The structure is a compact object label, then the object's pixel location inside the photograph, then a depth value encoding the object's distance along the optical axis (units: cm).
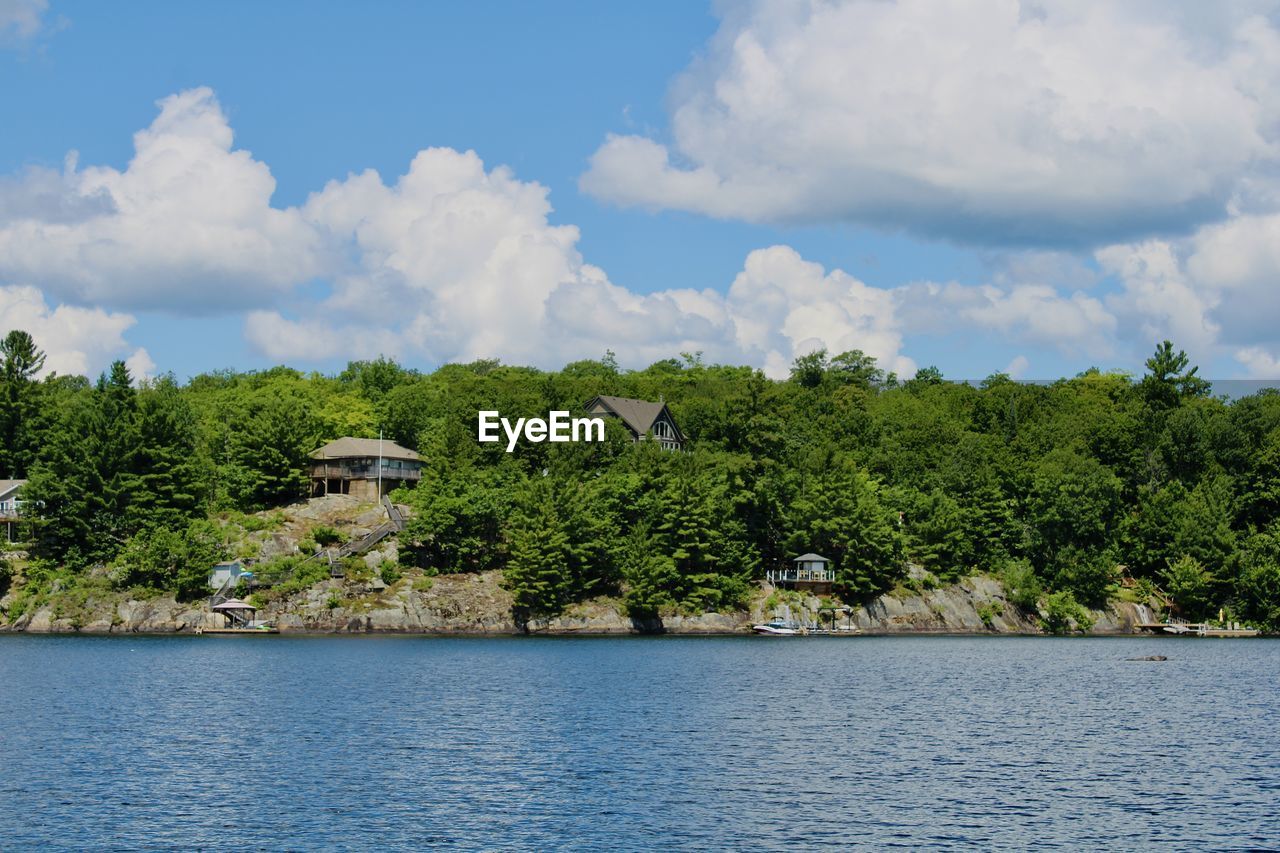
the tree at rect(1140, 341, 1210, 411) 16775
